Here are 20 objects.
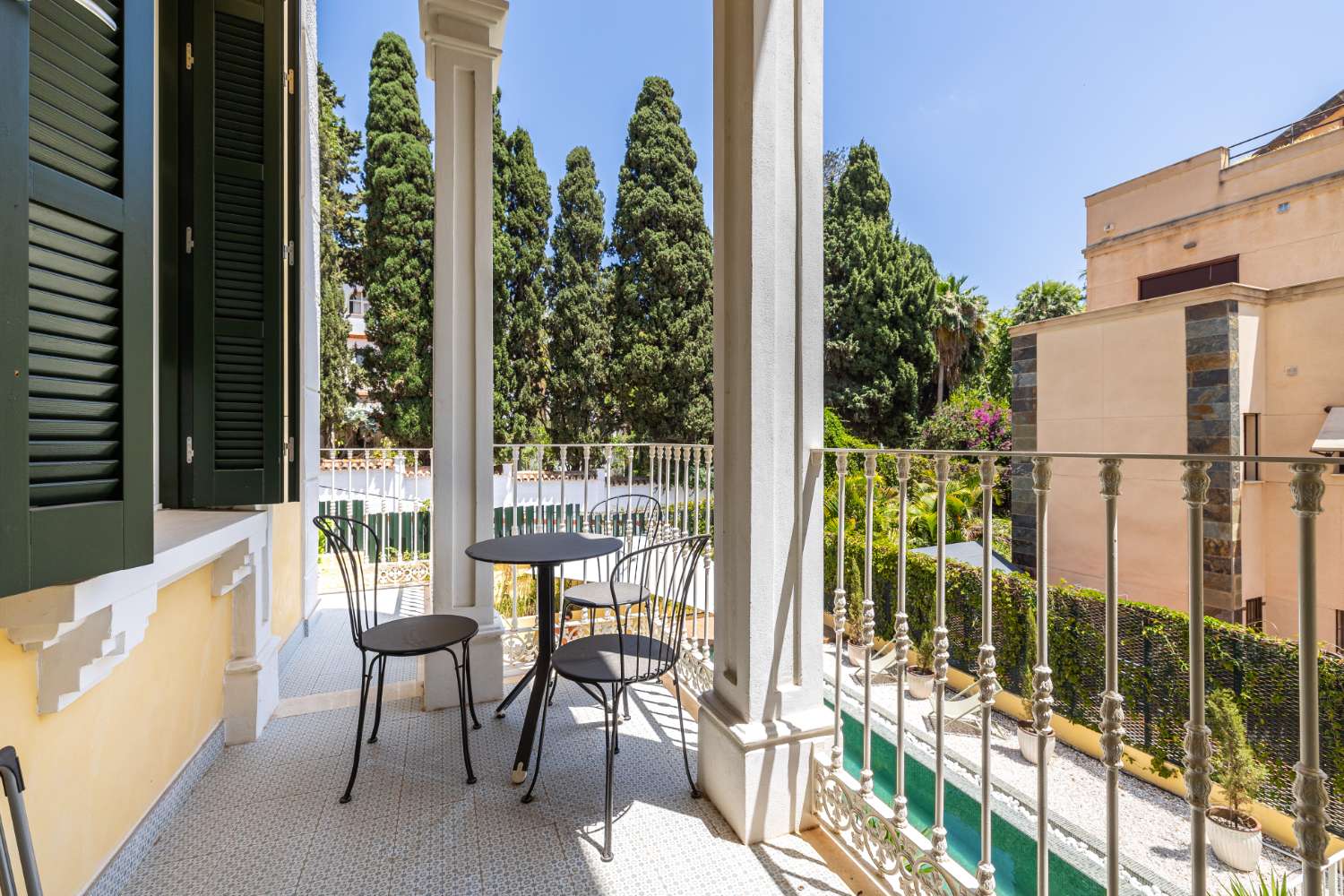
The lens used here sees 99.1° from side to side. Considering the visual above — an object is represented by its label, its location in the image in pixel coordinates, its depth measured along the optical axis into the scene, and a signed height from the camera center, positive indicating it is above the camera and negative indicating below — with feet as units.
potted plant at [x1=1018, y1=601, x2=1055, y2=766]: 14.90 -7.63
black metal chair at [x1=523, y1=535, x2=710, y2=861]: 5.83 -2.28
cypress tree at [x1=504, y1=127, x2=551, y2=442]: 41.04 +12.58
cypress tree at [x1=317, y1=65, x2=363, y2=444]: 32.45 +11.95
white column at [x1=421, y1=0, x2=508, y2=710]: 8.69 +1.99
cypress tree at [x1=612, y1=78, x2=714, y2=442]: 42.75 +12.79
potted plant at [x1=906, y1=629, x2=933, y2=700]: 18.34 -7.62
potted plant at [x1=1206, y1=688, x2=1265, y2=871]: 11.29 -7.02
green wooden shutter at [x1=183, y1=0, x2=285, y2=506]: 6.80 +2.45
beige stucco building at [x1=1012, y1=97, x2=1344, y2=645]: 20.62 +2.84
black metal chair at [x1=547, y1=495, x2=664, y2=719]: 8.07 -2.09
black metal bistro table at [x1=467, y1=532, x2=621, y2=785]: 6.80 -1.32
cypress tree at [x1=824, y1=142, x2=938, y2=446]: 54.75 +12.14
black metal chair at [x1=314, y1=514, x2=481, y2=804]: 6.37 -2.16
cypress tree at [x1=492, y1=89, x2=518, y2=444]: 38.60 +9.96
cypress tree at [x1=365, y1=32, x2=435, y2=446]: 36.55 +13.70
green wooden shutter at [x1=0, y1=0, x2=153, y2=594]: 2.96 +0.96
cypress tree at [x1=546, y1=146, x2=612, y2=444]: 42.93 +10.49
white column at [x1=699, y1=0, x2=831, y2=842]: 5.63 +0.45
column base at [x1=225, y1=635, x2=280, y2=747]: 7.70 -3.37
